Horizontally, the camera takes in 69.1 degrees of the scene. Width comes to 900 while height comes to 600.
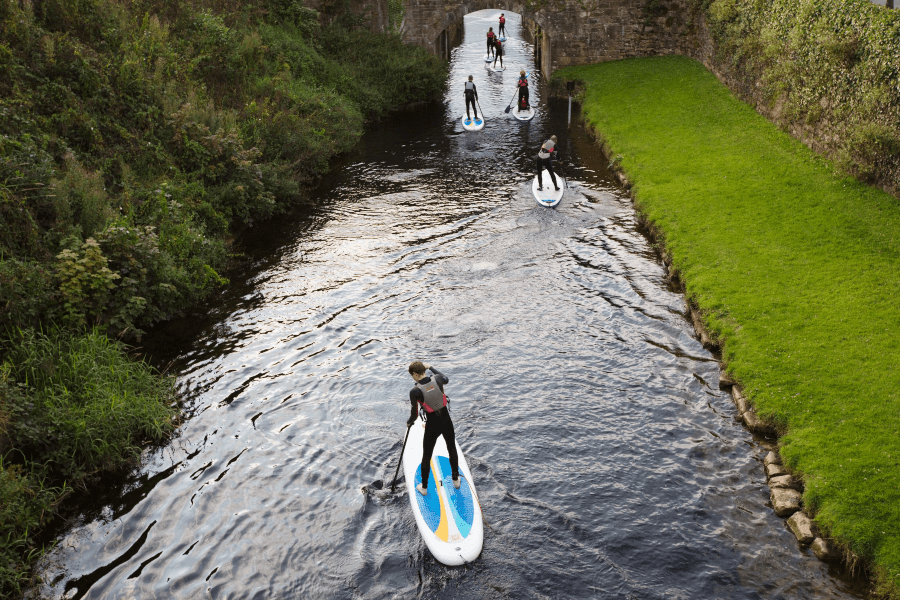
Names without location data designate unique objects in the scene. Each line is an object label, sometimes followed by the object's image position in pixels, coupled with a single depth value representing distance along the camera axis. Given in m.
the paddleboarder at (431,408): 8.55
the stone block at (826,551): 7.91
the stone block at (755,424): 9.99
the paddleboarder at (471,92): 26.84
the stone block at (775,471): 9.17
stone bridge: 31.52
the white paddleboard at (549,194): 18.75
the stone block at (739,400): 10.44
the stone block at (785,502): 8.59
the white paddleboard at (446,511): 8.10
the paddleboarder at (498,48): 39.38
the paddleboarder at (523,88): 27.67
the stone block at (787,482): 8.89
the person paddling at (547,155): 18.94
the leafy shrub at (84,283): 11.64
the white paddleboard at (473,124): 26.91
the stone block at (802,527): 8.19
